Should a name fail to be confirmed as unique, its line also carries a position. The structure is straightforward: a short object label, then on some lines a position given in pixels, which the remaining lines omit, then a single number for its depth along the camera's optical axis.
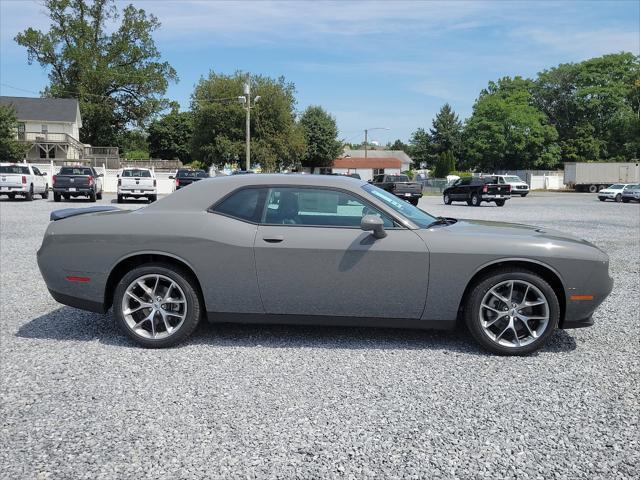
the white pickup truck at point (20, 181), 25.34
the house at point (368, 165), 106.25
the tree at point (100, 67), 67.25
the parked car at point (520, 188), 45.22
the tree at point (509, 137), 69.00
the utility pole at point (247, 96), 38.10
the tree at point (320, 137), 86.25
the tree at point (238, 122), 54.78
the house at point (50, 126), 62.84
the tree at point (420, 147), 102.75
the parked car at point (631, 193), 38.34
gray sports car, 4.56
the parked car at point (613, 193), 38.97
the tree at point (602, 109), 72.62
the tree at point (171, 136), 98.44
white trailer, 55.28
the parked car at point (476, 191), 28.64
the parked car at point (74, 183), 25.50
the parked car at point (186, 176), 32.92
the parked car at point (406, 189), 27.89
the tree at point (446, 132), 98.71
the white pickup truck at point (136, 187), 26.25
